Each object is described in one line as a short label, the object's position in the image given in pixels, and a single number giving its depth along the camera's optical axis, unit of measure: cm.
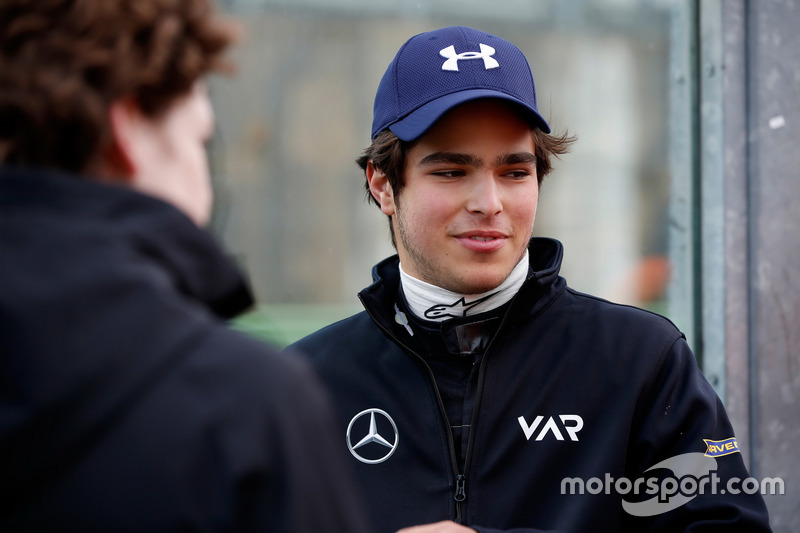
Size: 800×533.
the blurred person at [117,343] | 271
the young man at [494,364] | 366
